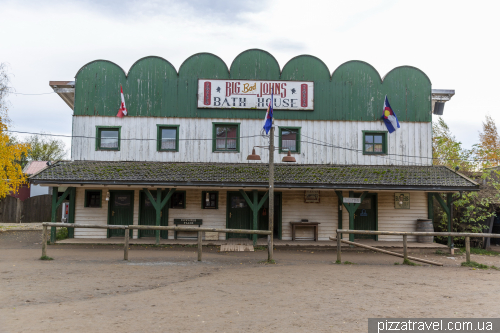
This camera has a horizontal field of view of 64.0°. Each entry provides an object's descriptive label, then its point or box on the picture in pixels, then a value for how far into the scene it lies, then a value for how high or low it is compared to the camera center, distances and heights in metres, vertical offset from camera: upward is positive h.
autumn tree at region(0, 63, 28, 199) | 20.59 +1.47
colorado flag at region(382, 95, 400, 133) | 16.52 +3.39
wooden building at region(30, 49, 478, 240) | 16.59 +2.74
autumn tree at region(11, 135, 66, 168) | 46.61 +5.07
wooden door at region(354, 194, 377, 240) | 16.89 -0.65
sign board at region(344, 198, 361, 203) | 14.68 -0.03
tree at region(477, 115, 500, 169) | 37.72 +6.23
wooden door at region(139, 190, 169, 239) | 16.64 -0.70
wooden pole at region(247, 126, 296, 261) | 11.98 +0.45
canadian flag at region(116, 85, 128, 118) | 16.89 +3.57
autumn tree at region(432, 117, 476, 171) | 20.50 +3.40
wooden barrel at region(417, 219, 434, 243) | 15.87 -1.10
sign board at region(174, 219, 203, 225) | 16.42 -1.06
